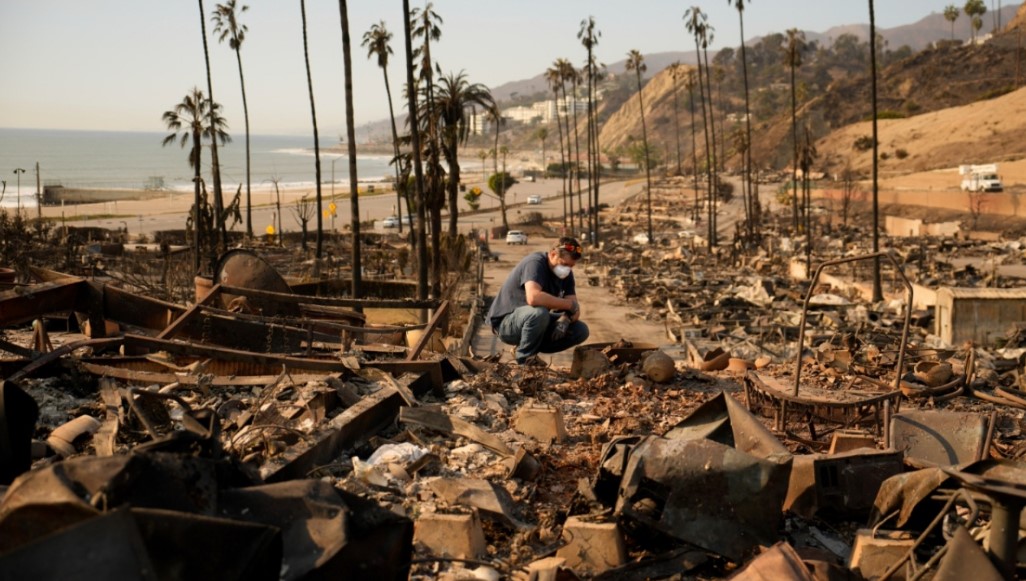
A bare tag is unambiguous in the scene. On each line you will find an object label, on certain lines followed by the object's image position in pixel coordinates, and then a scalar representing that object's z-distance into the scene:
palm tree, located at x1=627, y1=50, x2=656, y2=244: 70.06
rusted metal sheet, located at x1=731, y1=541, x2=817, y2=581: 4.30
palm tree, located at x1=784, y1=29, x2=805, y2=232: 53.72
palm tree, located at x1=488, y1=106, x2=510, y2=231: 34.16
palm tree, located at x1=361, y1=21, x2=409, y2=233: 54.25
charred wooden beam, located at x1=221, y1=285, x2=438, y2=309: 10.90
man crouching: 8.94
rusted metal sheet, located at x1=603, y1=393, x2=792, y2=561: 4.88
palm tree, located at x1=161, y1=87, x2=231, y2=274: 35.22
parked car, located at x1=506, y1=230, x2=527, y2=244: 56.12
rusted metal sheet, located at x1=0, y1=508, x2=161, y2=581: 3.20
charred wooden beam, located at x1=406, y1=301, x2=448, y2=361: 8.91
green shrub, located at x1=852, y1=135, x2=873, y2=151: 94.44
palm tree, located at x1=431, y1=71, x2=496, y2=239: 32.53
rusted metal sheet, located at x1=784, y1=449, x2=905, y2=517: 5.41
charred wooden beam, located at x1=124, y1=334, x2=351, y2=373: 8.13
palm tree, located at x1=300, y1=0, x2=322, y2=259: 41.03
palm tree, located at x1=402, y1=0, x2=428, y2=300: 23.33
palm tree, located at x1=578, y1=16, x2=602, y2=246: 62.94
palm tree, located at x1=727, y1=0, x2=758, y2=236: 52.70
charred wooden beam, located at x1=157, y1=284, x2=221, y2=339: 9.08
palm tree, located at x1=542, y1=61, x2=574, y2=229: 73.62
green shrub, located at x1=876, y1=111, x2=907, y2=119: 103.31
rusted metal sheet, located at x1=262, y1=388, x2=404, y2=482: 5.48
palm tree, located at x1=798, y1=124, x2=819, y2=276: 60.59
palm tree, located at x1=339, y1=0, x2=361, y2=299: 25.61
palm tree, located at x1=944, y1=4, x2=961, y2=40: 179.71
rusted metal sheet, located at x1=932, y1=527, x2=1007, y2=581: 4.11
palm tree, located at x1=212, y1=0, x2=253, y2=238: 53.97
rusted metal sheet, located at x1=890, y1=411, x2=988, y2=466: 6.14
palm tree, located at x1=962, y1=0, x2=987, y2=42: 153.88
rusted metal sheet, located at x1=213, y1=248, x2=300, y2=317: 12.20
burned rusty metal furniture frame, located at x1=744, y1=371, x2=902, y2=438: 6.84
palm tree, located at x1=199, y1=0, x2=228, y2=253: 37.50
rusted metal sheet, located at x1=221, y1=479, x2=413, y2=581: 3.93
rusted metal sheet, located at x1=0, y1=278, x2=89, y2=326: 9.16
